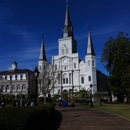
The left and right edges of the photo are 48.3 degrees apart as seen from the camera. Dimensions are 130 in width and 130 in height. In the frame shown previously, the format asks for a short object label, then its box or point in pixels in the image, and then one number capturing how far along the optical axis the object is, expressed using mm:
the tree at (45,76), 32878
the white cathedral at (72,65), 48104
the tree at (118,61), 33774
